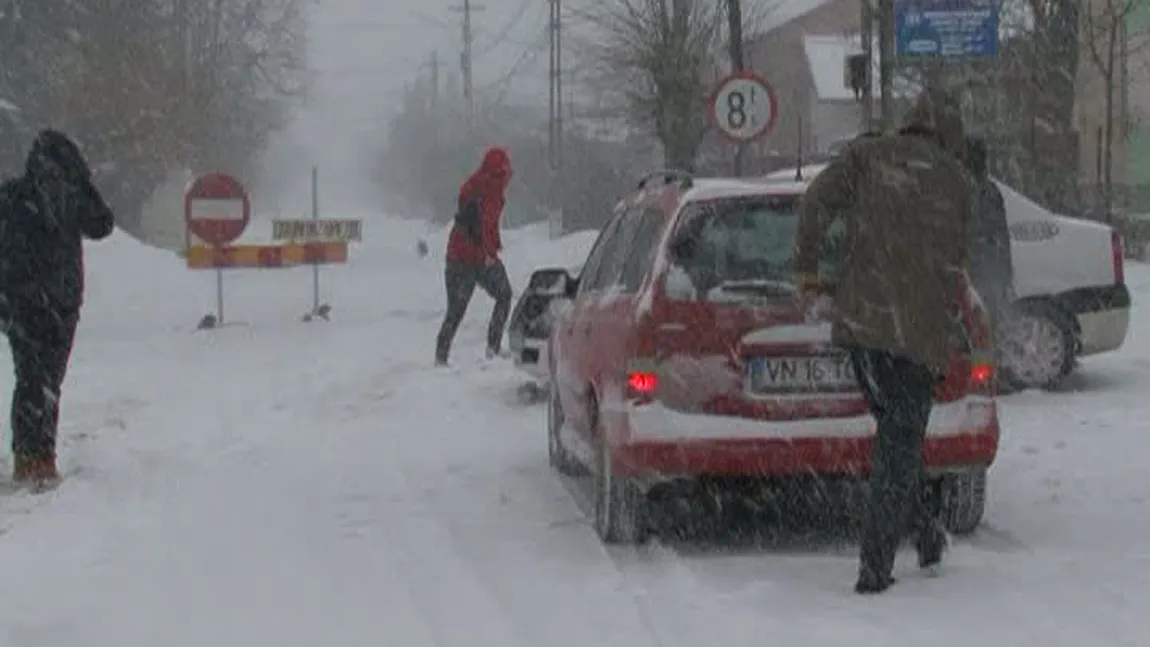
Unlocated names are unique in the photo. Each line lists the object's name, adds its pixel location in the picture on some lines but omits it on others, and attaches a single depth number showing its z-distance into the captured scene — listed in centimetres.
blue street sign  2020
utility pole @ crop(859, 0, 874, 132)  2216
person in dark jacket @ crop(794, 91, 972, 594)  736
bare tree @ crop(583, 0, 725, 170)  3784
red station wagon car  803
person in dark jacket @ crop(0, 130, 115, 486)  1064
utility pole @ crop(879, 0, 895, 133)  2245
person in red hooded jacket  1727
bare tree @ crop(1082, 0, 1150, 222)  3369
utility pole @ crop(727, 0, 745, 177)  2675
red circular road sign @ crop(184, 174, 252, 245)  2261
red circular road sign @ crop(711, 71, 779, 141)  2050
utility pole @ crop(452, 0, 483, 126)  9167
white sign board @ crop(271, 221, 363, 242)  2533
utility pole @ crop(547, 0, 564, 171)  5925
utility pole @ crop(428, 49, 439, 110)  12712
